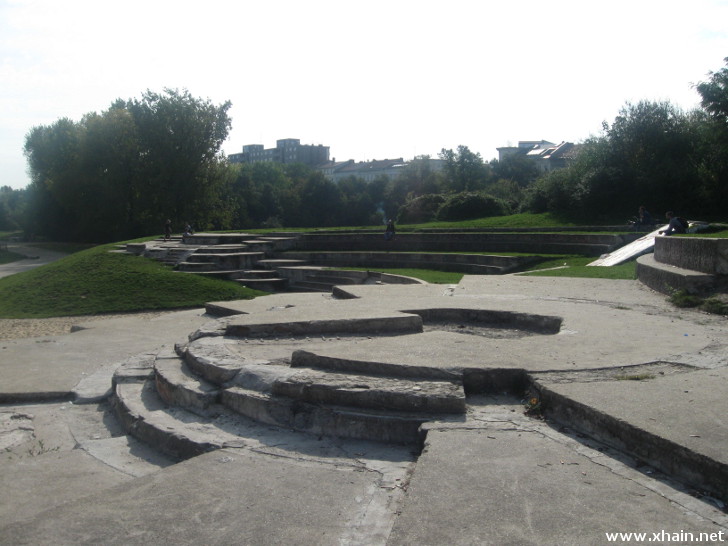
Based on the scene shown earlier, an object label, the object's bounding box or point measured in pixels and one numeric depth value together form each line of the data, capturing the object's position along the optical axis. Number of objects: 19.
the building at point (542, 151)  77.88
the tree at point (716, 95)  21.38
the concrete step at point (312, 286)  15.55
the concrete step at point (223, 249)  19.83
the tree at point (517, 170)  62.81
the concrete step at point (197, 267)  18.03
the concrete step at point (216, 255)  18.73
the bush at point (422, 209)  33.50
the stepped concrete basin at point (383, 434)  2.46
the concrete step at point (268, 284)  16.97
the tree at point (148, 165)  34.81
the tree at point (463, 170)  51.31
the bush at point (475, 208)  28.45
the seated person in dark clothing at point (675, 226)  12.78
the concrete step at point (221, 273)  17.62
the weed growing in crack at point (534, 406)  3.59
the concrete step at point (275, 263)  18.84
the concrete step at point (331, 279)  15.59
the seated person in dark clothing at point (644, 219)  17.81
